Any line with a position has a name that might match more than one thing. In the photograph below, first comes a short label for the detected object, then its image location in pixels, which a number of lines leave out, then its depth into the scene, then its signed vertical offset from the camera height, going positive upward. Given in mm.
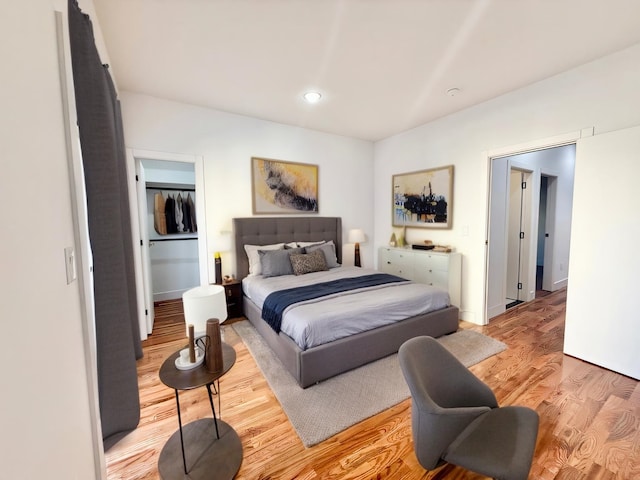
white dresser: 3520 -685
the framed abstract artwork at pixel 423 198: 3723 +311
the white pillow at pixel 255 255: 3525 -449
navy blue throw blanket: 2492 -720
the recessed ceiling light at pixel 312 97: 3008 +1413
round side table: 1408 -1313
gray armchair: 1154 -988
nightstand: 3512 -992
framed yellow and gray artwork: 3836 +514
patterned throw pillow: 3490 -556
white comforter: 2189 -801
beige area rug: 1790 -1333
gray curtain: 1419 -77
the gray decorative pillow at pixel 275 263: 3434 -533
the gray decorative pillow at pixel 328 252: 3863 -461
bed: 2158 -1063
